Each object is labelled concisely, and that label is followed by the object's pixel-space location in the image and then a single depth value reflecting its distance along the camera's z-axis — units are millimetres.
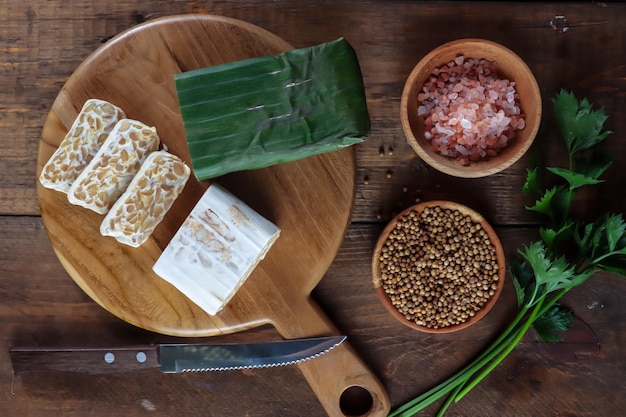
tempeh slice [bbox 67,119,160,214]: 699
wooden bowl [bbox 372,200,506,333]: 734
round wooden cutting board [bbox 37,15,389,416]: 719
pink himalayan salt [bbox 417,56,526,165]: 713
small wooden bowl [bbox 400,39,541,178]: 707
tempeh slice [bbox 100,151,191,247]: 697
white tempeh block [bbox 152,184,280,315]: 696
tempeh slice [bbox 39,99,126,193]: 704
